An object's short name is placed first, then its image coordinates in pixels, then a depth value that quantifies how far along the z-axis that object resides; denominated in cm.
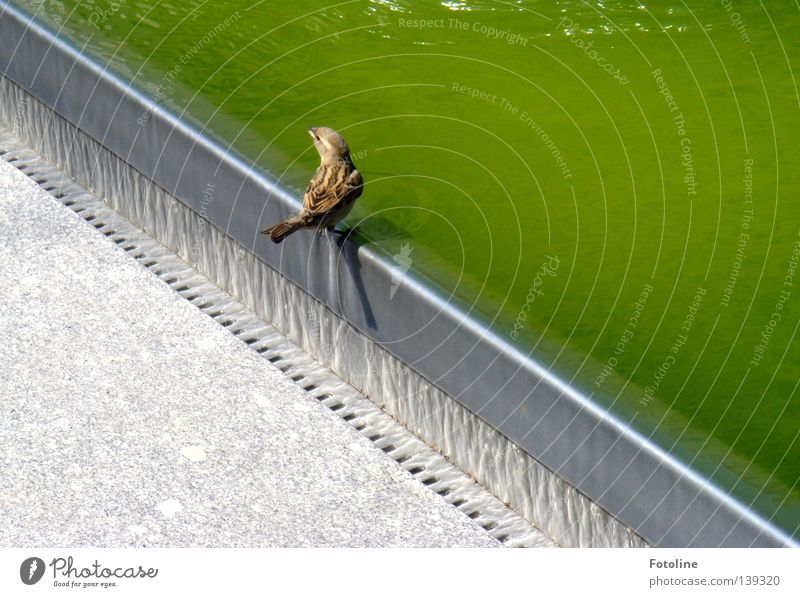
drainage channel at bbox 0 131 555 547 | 350
